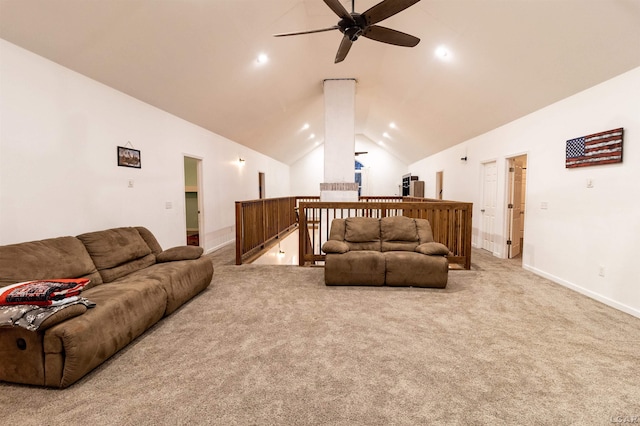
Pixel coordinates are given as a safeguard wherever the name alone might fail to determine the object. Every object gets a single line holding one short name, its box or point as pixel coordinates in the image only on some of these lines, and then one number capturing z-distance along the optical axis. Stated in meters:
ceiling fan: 2.71
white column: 6.99
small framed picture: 3.91
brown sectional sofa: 1.88
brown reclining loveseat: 3.77
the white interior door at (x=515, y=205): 5.59
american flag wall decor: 3.25
